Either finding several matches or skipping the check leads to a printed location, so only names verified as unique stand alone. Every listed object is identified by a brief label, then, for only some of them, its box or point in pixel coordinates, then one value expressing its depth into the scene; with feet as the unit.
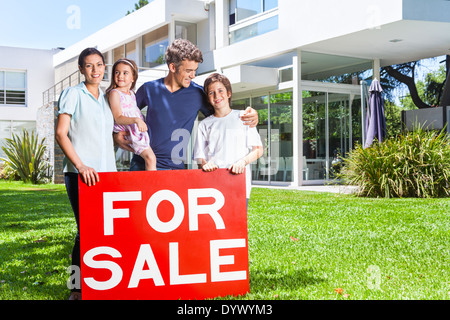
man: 7.98
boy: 8.43
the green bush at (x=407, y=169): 27.99
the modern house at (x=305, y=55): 33.63
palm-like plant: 47.67
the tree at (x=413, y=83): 61.31
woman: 8.01
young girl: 7.68
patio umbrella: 33.53
